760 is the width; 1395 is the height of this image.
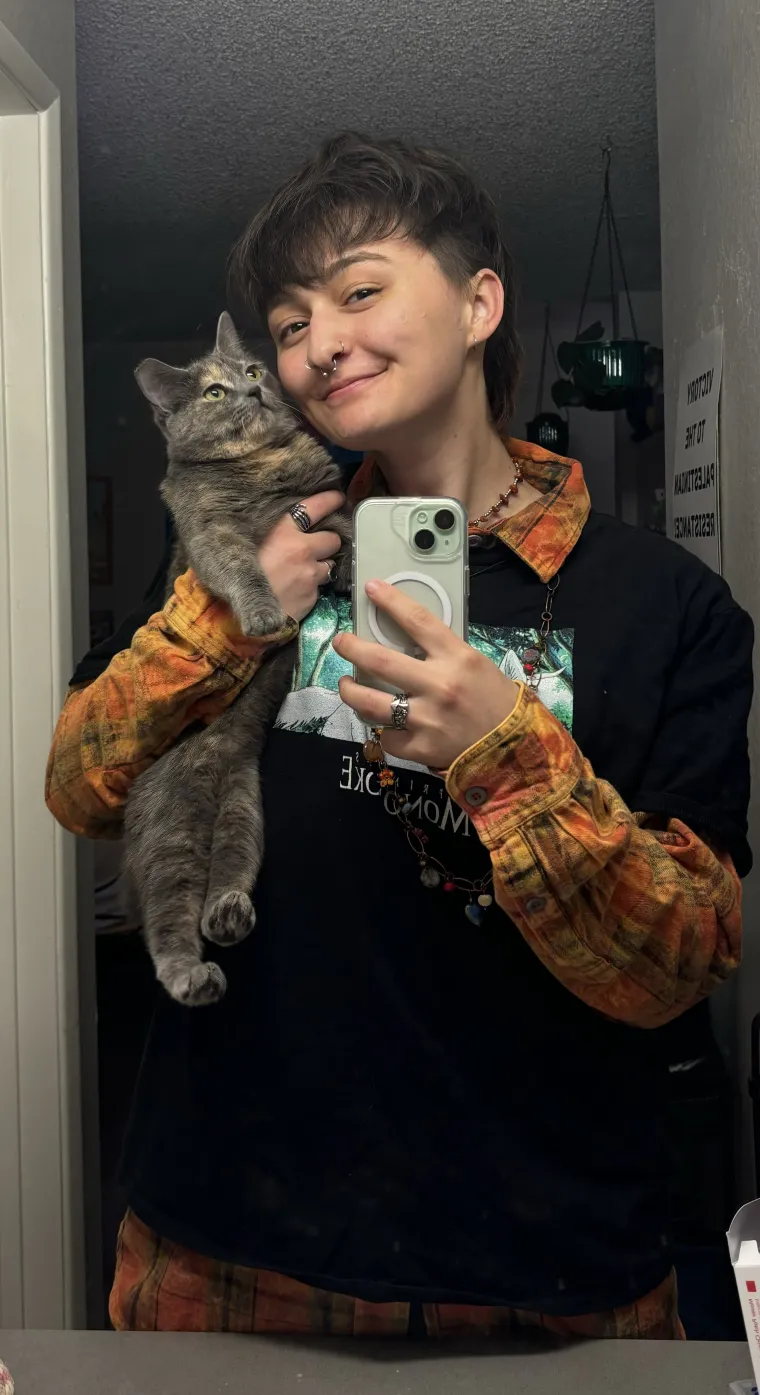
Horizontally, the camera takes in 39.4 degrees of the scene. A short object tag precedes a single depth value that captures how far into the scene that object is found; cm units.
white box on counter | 49
